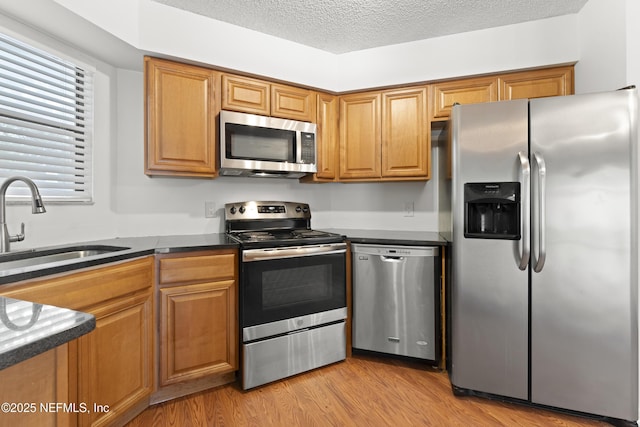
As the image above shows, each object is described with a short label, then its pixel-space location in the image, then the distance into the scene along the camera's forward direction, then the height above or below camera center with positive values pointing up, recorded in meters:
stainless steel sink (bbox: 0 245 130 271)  1.59 -0.22
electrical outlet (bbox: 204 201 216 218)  2.64 +0.04
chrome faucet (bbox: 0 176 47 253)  1.57 +0.04
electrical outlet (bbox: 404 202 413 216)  2.99 +0.05
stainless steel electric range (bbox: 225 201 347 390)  2.09 -0.59
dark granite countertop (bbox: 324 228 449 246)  2.33 -0.18
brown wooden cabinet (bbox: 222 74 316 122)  2.40 +0.89
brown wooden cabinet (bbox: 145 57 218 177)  2.16 +0.64
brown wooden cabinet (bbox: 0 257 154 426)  1.39 -0.60
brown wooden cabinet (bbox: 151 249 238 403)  1.92 -0.64
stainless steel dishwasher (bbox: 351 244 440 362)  2.32 -0.62
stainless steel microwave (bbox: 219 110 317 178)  2.34 +0.51
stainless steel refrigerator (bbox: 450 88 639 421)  1.73 -0.21
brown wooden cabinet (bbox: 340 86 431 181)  2.63 +0.65
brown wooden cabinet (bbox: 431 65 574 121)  2.33 +0.93
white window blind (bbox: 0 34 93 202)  1.76 +0.54
